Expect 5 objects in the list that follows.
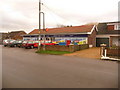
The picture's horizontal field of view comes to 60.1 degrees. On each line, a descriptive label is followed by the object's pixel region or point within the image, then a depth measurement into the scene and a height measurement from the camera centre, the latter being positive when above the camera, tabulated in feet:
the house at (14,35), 187.42 +14.60
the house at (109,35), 70.23 +5.47
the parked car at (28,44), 69.21 -0.94
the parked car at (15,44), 85.36 -1.11
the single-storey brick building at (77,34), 69.62 +6.04
